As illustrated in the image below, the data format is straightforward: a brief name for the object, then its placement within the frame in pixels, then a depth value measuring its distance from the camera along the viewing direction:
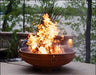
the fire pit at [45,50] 2.11
